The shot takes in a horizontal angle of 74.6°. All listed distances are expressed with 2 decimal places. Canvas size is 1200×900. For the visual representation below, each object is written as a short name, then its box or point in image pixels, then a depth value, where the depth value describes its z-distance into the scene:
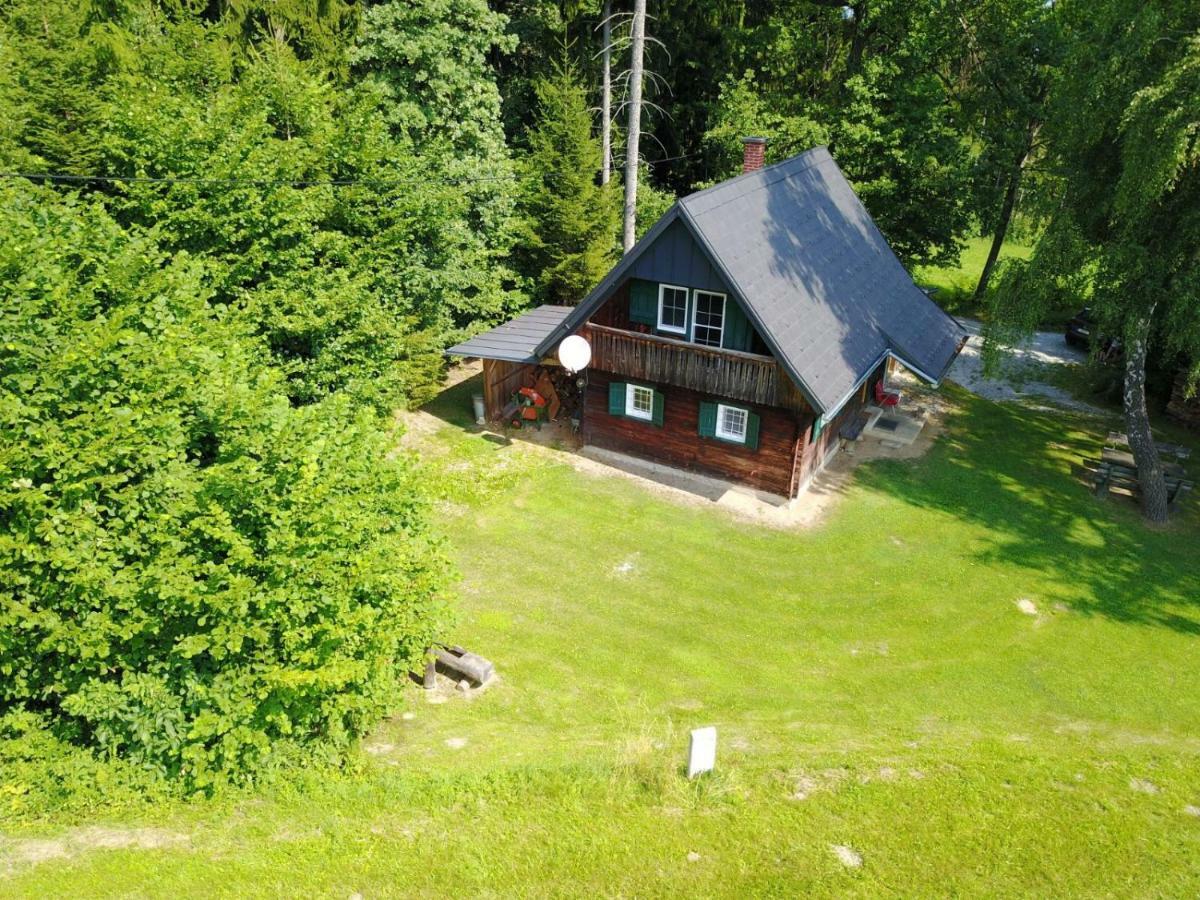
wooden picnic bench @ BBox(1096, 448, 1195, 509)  20.58
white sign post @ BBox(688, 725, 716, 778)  10.56
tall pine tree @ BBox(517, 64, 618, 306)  28.00
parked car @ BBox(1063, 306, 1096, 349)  32.41
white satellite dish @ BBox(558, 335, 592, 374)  20.98
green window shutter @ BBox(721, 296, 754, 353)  19.30
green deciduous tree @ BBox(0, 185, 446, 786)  10.01
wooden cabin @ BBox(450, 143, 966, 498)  18.83
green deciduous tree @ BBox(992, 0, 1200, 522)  16.98
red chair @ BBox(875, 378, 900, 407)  24.88
